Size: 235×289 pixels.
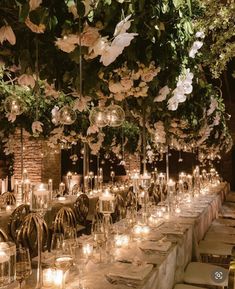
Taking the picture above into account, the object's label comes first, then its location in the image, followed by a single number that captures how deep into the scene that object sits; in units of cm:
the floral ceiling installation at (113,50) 188
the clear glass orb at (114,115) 360
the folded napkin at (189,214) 545
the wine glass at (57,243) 268
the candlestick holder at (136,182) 474
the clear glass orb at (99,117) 375
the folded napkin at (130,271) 250
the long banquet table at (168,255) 251
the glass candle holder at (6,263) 194
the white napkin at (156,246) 327
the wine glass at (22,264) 212
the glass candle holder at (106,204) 288
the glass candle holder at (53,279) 219
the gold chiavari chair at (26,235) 385
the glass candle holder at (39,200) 212
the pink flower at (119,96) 336
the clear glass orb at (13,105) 414
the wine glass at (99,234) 306
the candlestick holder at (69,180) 898
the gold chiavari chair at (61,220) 412
